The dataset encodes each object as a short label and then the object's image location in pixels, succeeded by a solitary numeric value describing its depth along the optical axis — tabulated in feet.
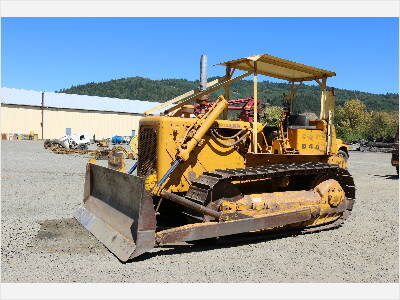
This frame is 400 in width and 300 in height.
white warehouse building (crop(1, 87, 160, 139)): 165.55
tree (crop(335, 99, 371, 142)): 215.31
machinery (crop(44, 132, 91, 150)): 97.90
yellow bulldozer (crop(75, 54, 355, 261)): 18.34
